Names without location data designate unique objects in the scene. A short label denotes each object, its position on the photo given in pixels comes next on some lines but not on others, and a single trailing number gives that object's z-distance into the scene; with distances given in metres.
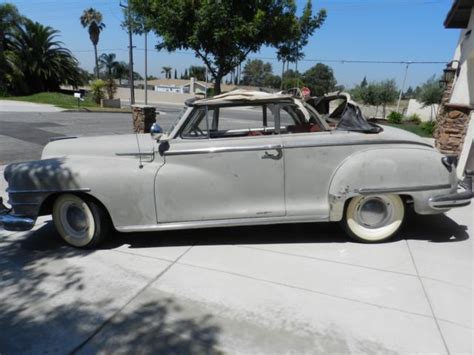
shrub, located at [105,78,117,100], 30.58
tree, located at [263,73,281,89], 93.57
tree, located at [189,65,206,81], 92.50
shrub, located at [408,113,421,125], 23.96
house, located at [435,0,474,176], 7.01
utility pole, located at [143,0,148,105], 31.10
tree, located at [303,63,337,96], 71.94
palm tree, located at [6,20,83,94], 34.09
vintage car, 3.98
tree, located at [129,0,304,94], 9.15
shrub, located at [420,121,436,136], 16.51
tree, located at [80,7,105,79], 51.94
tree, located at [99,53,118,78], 88.06
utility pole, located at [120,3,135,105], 27.43
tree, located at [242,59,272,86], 112.19
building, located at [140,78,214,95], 61.74
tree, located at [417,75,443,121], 25.72
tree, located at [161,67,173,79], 124.19
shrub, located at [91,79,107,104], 30.17
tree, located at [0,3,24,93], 33.33
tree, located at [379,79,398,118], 34.34
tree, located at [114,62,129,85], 90.34
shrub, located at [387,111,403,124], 22.72
